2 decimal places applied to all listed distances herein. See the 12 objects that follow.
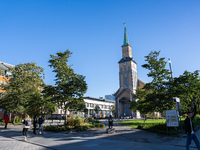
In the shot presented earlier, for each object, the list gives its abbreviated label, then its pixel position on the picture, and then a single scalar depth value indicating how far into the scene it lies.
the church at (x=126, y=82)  54.09
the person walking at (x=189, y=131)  6.30
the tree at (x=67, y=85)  16.66
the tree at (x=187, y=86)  13.21
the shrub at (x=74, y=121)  17.85
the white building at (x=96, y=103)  84.19
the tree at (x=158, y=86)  14.07
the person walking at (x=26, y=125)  10.79
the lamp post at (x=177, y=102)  12.02
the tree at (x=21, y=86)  24.66
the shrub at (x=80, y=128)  15.70
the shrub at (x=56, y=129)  15.01
